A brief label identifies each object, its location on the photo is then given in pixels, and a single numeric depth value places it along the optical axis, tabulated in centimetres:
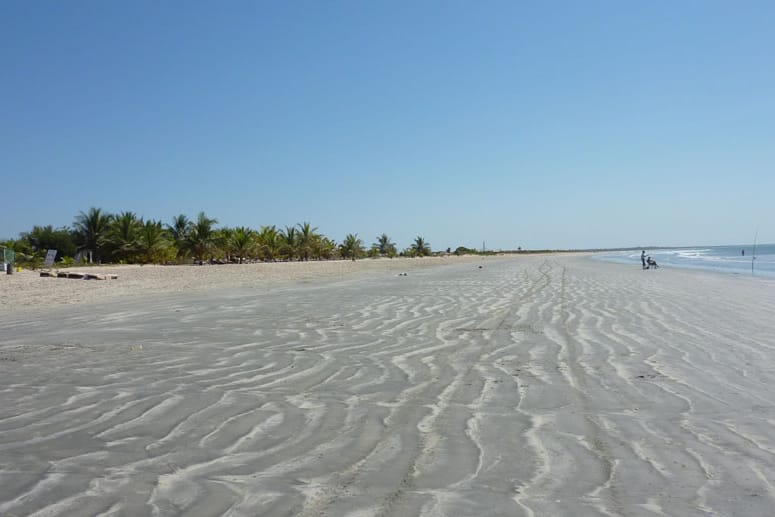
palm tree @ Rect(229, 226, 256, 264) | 4206
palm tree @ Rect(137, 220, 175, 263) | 3503
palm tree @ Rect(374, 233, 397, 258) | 6711
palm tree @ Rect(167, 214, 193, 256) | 4411
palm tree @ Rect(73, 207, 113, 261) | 3566
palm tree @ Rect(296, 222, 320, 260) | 5166
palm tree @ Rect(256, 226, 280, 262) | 4803
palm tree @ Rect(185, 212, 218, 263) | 4038
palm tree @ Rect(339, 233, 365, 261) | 5803
